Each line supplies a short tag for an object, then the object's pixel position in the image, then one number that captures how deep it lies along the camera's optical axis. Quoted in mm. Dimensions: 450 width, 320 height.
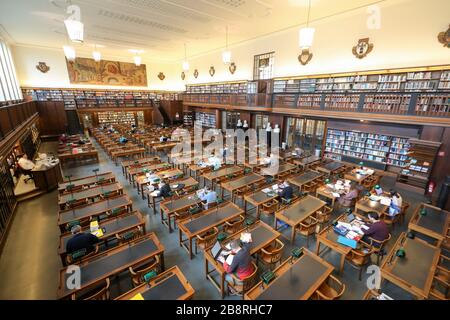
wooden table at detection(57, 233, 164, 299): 3502
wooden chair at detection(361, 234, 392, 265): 4621
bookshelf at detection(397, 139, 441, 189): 8039
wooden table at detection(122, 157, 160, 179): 9219
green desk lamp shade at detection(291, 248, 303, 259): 3825
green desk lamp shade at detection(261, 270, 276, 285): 3341
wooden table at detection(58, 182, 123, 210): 6186
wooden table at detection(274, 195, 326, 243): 5340
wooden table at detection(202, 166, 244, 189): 8094
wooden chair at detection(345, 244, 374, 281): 4344
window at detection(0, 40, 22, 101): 12195
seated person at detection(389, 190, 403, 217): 5754
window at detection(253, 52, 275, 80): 14633
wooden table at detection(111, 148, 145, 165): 11156
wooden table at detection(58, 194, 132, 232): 5298
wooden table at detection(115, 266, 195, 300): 3189
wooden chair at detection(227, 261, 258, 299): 3753
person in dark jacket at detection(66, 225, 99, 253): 4160
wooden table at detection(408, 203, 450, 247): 4953
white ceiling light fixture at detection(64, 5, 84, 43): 6039
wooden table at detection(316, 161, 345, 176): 9108
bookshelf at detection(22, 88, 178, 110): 18234
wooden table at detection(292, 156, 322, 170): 10227
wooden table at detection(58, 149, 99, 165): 11005
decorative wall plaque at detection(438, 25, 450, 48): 7781
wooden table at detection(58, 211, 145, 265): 4688
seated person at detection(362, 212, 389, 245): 4734
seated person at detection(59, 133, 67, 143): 13862
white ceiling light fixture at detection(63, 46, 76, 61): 11531
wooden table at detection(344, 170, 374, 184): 8125
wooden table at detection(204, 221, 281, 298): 4035
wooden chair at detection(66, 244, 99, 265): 3797
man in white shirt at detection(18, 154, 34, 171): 8727
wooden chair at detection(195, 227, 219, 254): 4598
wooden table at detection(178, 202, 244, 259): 4915
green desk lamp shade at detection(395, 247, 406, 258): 4078
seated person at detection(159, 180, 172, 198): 6602
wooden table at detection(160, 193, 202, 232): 5785
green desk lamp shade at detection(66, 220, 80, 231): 4938
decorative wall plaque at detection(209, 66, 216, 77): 19875
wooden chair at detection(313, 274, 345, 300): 3268
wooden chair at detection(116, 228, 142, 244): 4352
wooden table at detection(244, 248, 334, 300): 3254
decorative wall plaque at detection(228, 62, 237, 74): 17378
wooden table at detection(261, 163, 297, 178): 8592
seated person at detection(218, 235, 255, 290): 3707
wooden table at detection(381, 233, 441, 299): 3537
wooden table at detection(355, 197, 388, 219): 5906
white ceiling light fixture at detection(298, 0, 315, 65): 7109
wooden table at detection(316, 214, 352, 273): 4449
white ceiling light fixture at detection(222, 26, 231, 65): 11906
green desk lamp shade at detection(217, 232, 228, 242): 4375
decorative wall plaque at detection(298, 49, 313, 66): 12141
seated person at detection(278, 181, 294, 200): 6660
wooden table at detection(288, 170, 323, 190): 7705
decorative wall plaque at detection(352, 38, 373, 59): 9836
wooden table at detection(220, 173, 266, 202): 7207
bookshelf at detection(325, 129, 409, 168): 9508
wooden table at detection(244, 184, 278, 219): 6248
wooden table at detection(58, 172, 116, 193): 7079
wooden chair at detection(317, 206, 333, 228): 5742
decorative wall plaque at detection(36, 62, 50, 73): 18328
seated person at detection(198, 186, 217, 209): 6219
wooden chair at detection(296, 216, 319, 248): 5232
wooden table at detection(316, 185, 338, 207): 6814
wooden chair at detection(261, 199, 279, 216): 6186
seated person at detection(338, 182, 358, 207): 6715
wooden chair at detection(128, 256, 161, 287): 3702
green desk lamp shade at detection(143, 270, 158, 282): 3410
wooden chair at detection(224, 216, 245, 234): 5141
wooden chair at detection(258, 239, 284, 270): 4254
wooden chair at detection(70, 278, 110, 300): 3314
